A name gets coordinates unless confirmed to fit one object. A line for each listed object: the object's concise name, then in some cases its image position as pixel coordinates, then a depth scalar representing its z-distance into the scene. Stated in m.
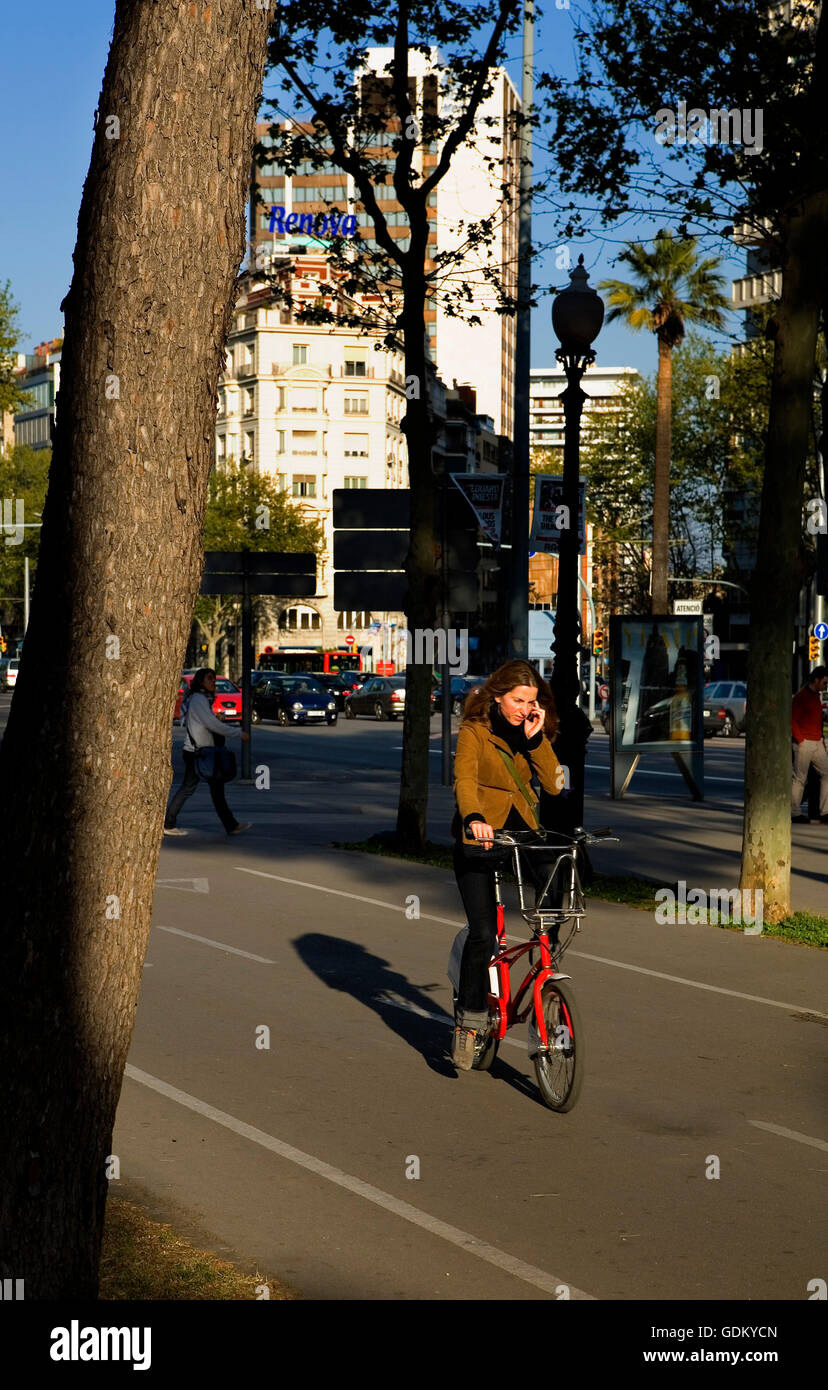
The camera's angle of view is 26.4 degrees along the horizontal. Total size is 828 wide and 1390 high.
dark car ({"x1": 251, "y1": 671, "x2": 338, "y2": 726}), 52.84
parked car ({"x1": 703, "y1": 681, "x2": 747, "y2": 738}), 48.50
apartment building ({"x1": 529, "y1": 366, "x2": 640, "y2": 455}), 79.75
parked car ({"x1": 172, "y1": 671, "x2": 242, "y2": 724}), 52.53
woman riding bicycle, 7.68
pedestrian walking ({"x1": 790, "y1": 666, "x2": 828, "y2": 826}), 21.53
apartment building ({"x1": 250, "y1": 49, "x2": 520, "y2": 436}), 126.09
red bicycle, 7.31
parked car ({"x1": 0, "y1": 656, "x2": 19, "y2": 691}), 100.64
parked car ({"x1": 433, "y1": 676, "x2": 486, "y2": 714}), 59.66
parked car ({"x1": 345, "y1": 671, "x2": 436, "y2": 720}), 58.25
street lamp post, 14.97
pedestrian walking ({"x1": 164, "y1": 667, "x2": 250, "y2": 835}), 18.88
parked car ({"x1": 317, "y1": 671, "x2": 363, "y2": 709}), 70.18
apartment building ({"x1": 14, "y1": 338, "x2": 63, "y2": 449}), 150.25
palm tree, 48.31
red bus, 97.57
